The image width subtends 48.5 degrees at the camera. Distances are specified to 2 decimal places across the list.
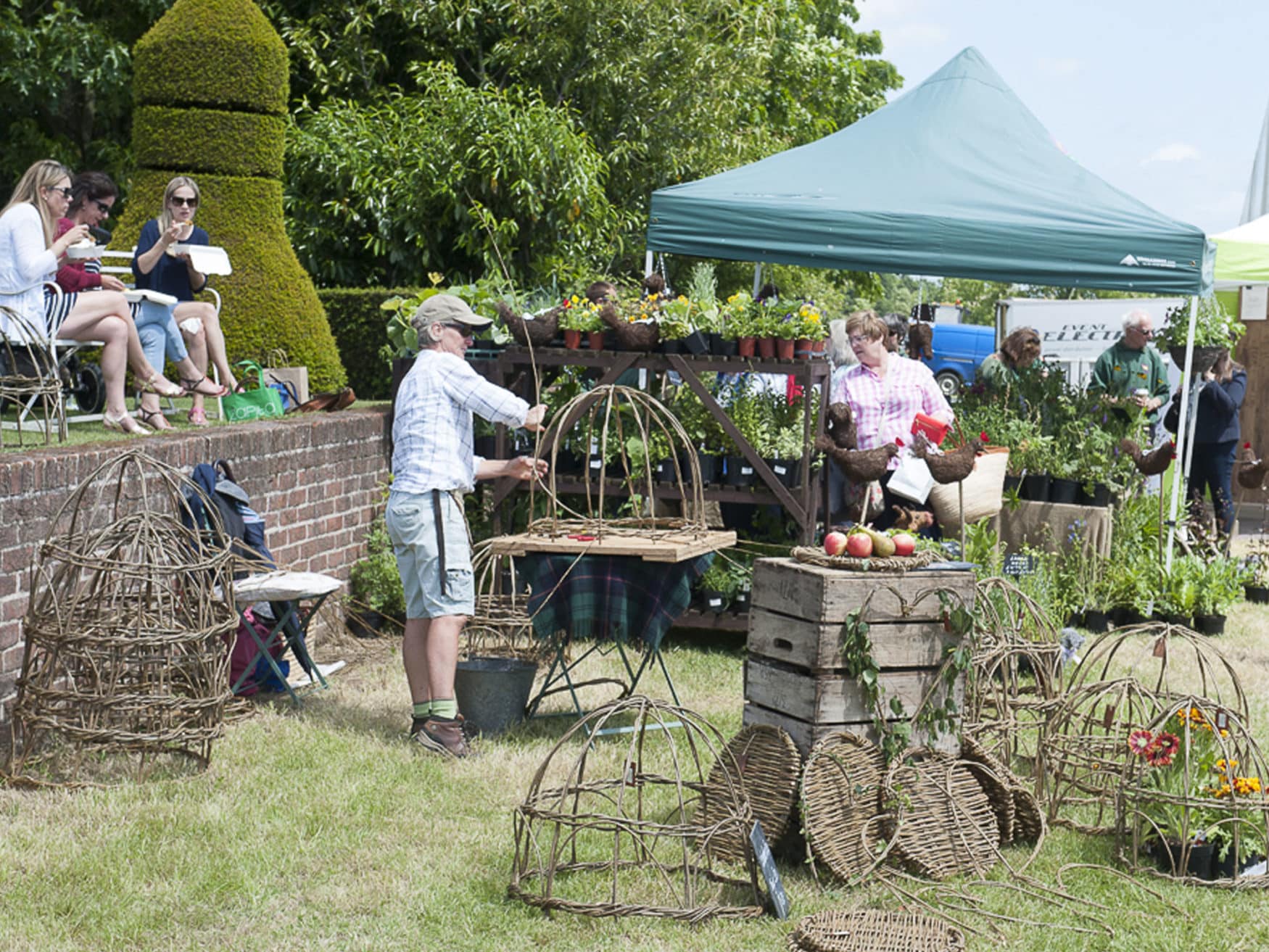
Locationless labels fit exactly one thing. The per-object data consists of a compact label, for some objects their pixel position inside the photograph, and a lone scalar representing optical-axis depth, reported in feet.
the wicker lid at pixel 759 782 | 13.51
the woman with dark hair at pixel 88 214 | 22.45
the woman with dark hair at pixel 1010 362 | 28.63
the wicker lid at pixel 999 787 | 14.39
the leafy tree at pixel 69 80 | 41.60
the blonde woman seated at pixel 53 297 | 20.01
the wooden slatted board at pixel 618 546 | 16.87
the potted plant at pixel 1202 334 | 30.50
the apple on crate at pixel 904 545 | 14.70
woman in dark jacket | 31.94
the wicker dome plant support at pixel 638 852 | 12.21
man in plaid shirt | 17.08
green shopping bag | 24.64
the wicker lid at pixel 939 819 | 13.48
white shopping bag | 23.03
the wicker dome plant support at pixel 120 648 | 15.30
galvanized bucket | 18.35
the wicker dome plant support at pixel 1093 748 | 15.19
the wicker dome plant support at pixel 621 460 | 18.17
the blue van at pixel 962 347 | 83.35
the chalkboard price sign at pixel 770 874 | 12.37
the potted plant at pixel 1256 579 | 30.58
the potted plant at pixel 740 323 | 23.21
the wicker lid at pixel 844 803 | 13.25
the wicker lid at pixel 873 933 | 11.47
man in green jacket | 29.17
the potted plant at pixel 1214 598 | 26.78
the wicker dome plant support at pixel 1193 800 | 13.73
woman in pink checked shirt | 23.44
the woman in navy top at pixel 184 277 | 23.81
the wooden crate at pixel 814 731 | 13.93
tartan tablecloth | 17.75
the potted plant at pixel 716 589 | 23.54
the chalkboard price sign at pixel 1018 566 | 24.73
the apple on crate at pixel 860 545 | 14.35
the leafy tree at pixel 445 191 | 38.60
